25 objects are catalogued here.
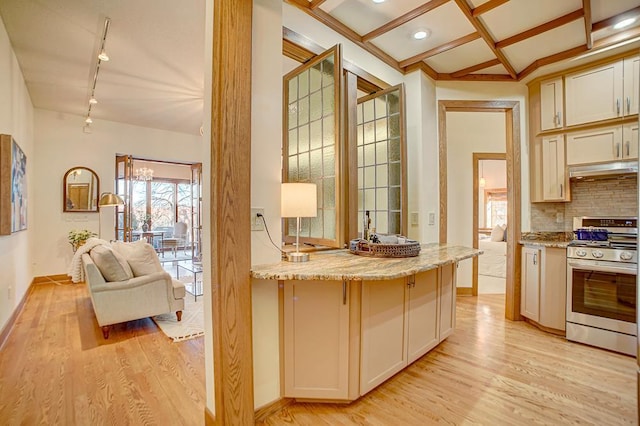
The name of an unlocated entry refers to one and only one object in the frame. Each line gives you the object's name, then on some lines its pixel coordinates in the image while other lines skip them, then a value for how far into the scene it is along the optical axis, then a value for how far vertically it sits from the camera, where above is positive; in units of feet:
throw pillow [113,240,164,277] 10.69 -1.69
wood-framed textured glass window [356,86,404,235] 9.82 +1.78
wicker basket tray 7.22 -0.95
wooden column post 5.10 +0.01
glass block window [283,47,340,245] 7.73 +2.13
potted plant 16.71 -1.42
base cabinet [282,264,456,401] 6.09 -2.63
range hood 9.35 +1.32
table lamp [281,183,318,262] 6.10 +0.21
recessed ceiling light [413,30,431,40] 9.00 +5.44
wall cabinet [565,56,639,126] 9.36 +3.92
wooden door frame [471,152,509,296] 15.58 +1.81
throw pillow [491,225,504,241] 23.21 -1.84
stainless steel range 8.51 -2.26
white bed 16.76 -2.91
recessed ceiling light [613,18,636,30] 8.30 +5.33
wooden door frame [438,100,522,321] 11.25 +1.14
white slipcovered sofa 9.55 -2.46
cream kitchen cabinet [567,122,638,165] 9.35 +2.18
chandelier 24.12 +3.08
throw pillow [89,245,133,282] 9.83 -1.77
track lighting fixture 9.48 +5.85
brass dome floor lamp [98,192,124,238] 16.21 +0.62
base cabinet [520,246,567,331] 9.78 -2.62
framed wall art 9.14 +0.89
